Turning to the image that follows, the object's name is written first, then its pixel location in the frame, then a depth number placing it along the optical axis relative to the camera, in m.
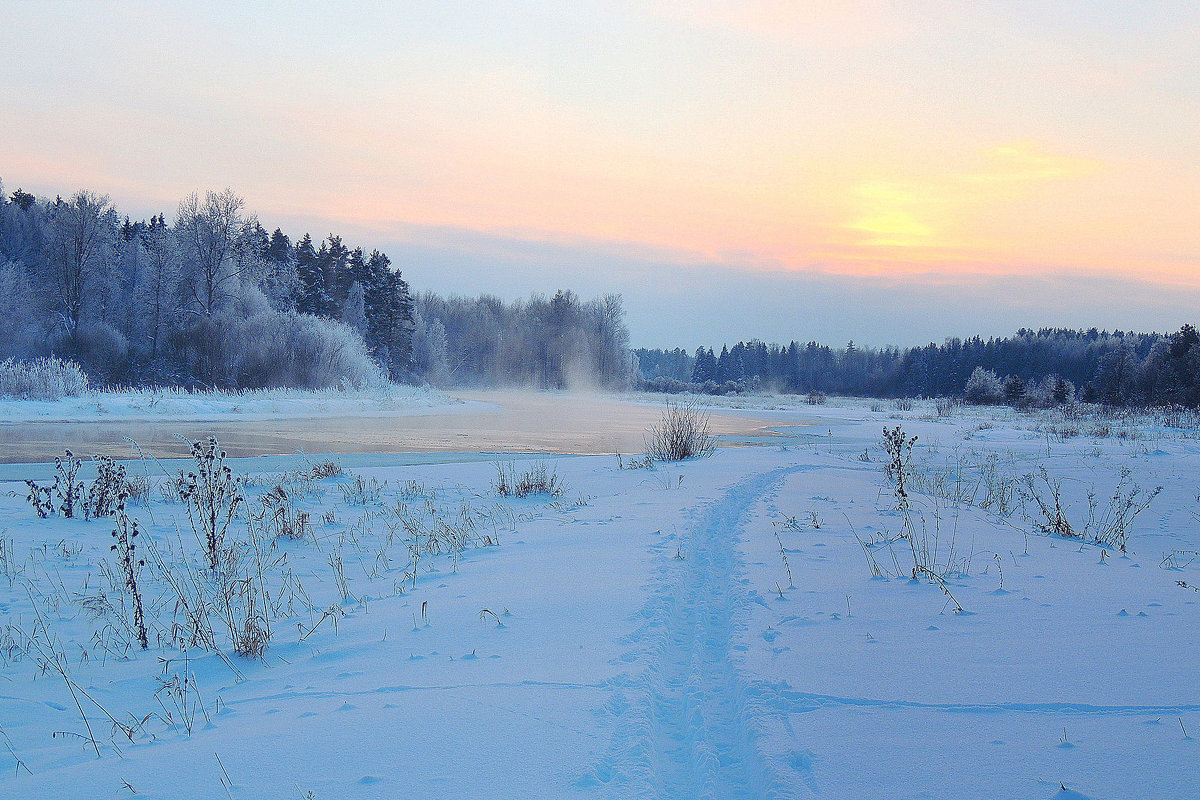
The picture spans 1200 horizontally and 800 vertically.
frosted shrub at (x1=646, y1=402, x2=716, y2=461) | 13.64
